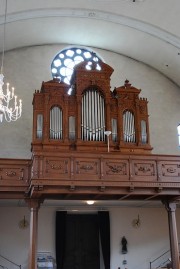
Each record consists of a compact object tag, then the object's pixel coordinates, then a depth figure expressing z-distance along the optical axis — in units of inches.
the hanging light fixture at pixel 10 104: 556.3
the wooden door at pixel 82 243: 579.5
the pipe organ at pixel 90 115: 494.0
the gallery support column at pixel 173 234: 437.5
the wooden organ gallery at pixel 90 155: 398.0
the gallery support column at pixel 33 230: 408.8
